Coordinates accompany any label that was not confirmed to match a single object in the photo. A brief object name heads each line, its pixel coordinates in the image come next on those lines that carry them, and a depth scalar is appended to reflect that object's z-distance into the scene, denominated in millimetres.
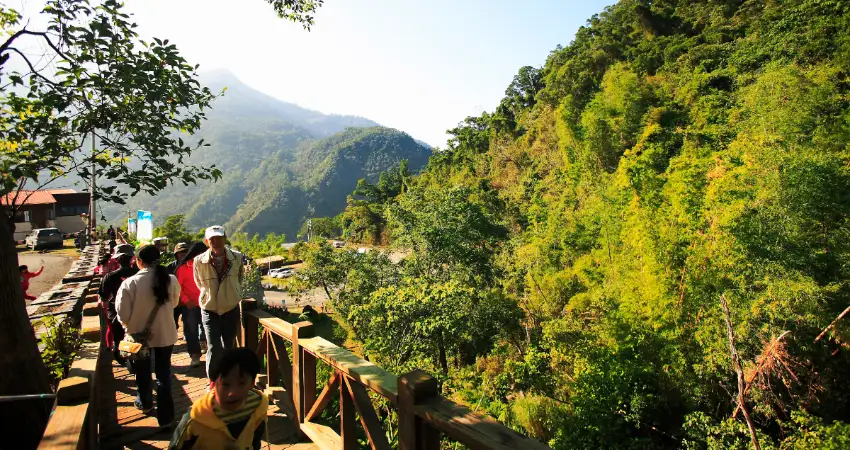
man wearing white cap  3059
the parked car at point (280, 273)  39100
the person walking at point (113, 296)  3439
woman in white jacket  2895
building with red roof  25844
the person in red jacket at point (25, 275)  5796
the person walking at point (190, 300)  4000
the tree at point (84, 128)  2352
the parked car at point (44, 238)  19828
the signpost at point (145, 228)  9633
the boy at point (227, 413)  1676
